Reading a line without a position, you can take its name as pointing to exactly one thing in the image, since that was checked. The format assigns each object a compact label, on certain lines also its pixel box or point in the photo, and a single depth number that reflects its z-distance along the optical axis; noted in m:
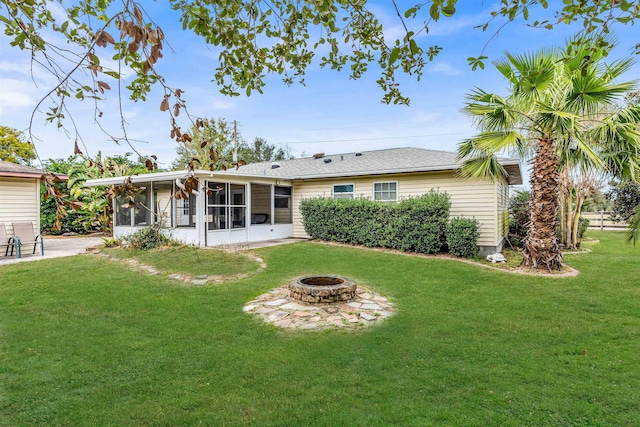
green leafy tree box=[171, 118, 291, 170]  31.19
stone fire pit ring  5.82
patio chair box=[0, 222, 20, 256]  10.34
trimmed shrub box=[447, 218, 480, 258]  9.89
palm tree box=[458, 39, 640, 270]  7.54
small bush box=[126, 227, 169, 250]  11.27
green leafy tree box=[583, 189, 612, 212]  26.55
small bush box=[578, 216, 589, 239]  15.00
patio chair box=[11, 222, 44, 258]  10.57
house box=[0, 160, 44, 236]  10.44
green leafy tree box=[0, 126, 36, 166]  22.38
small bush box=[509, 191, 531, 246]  13.94
